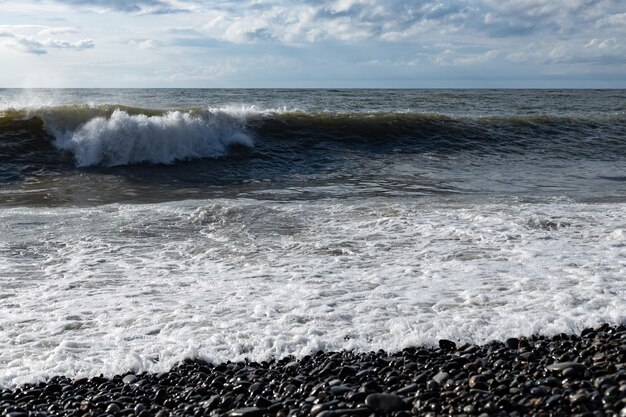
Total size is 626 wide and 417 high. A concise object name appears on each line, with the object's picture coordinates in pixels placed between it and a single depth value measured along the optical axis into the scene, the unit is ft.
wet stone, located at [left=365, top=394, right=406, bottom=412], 12.00
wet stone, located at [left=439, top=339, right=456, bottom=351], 15.48
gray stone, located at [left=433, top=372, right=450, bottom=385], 13.15
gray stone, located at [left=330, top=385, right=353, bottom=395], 12.87
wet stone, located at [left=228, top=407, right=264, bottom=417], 12.10
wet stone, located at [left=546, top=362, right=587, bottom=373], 13.05
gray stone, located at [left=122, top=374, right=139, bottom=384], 14.09
